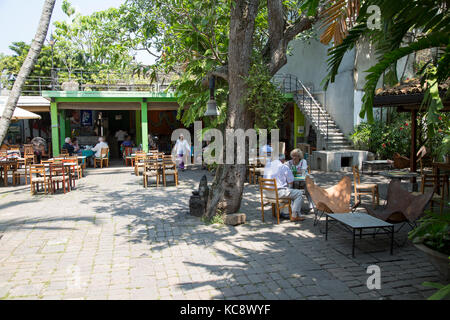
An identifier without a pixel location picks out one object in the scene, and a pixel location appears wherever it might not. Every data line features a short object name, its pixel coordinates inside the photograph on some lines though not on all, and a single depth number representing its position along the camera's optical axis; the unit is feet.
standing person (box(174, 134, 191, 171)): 45.60
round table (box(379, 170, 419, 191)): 25.41
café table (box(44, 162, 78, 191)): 32.22
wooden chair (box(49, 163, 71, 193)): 30.78
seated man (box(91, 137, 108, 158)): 50.49
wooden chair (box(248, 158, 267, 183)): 35.09
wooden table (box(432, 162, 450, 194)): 23.62
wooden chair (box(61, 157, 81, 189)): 32.78
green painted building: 47.91
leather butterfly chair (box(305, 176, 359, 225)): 20.25
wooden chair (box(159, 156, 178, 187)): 35.04
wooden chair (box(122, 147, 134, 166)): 54.39
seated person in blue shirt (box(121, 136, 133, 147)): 56.39
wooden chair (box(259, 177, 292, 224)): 21.20
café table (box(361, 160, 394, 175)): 40.45
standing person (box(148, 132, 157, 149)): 57.62
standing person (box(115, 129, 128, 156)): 66.28
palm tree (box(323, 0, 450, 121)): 12.05
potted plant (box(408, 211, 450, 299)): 12.18
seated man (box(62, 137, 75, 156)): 46.26
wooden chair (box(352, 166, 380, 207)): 24.63
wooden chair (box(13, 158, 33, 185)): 36.50
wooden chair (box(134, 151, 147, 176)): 41.34
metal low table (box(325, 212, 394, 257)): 15.69
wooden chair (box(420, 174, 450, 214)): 20.40
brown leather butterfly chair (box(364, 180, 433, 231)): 17.49
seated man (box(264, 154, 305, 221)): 21.88
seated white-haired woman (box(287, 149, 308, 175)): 24.23
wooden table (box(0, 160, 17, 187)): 36.22
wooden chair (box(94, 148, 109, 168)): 50.47
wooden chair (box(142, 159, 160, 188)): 34.58
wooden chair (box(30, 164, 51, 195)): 31.04
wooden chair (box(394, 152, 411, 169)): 38.47
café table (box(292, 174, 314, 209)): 23.35
